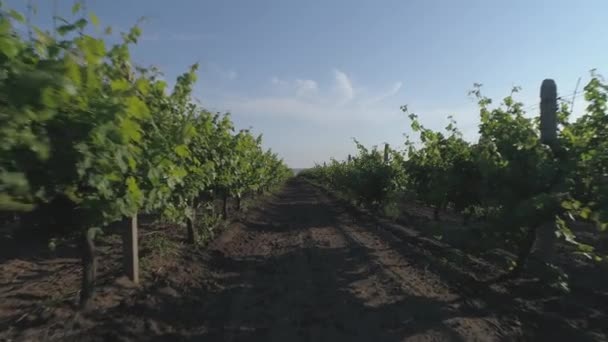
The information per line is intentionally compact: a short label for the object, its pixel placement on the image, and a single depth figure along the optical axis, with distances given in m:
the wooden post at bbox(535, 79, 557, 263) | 5.22
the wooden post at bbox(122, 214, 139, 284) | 5.57
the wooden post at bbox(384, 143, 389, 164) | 14.88
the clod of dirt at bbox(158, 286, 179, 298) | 5.32
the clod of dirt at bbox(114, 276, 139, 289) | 5.25
